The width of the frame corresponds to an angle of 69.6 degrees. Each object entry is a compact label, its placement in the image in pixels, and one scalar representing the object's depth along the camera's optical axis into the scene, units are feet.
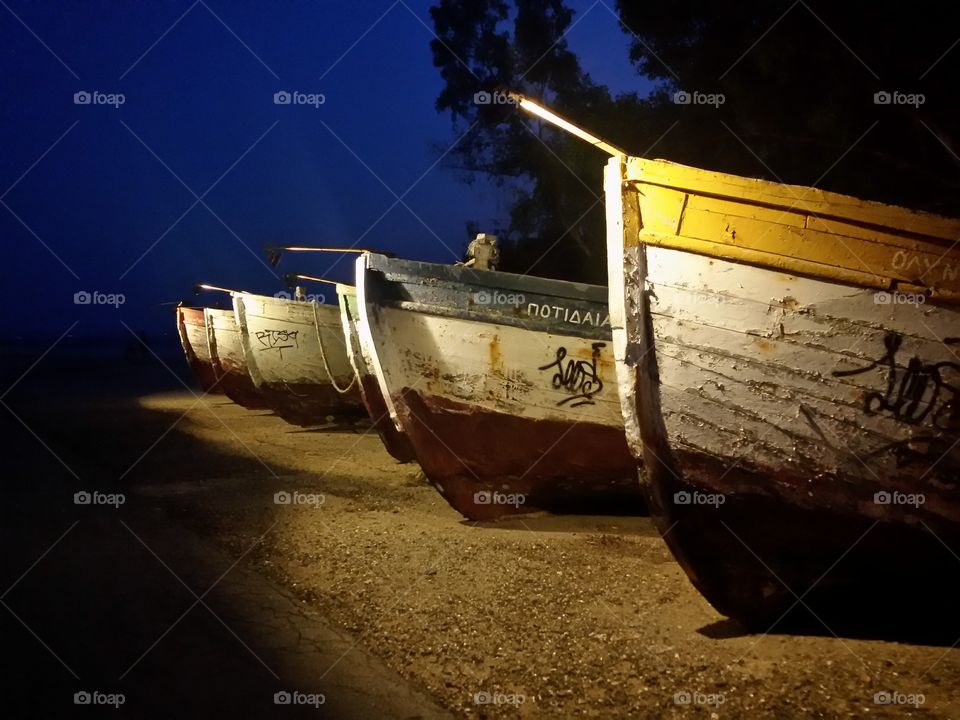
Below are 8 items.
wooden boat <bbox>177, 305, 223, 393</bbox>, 68.82
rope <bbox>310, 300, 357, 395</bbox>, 41.45
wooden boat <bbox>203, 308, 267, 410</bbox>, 56.85
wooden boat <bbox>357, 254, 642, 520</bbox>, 20.83
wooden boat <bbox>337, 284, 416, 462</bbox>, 32.53
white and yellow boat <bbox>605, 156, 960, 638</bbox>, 11.85
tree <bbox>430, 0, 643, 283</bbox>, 58.13
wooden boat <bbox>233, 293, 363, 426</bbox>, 44.39
